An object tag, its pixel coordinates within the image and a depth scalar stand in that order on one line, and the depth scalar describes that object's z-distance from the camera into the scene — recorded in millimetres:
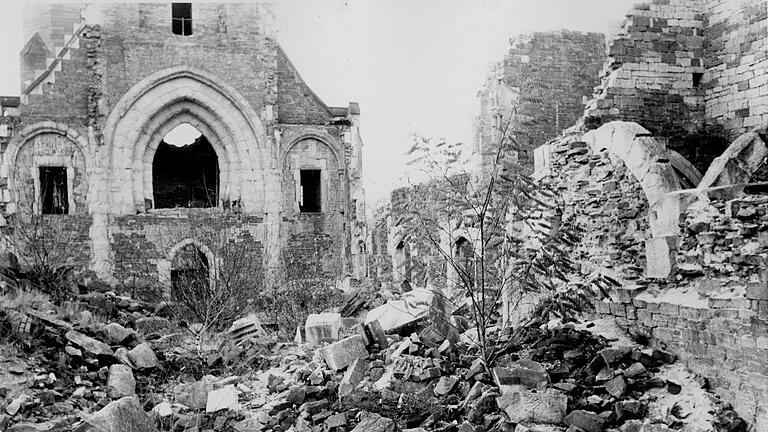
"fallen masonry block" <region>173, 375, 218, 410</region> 7527
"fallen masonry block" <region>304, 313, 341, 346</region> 9078
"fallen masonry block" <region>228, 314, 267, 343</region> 9953
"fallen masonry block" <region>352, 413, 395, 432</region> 6027
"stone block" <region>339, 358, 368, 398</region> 6948
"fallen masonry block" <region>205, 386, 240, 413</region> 7227
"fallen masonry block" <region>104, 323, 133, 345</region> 9016
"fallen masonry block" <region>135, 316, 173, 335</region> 10672
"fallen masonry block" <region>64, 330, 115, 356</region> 8227
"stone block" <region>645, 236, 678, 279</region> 6266
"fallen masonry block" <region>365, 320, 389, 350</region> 8047
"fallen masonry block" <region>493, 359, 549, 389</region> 5837
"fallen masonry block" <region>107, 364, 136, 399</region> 7551
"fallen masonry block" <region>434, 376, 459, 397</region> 6420
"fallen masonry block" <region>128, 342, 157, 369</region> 8539
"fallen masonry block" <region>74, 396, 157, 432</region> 5547
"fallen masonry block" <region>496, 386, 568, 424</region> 5523
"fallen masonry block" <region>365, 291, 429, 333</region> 8531
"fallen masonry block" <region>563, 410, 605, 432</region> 5328
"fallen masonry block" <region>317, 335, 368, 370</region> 7566
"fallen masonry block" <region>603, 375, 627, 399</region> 5629
